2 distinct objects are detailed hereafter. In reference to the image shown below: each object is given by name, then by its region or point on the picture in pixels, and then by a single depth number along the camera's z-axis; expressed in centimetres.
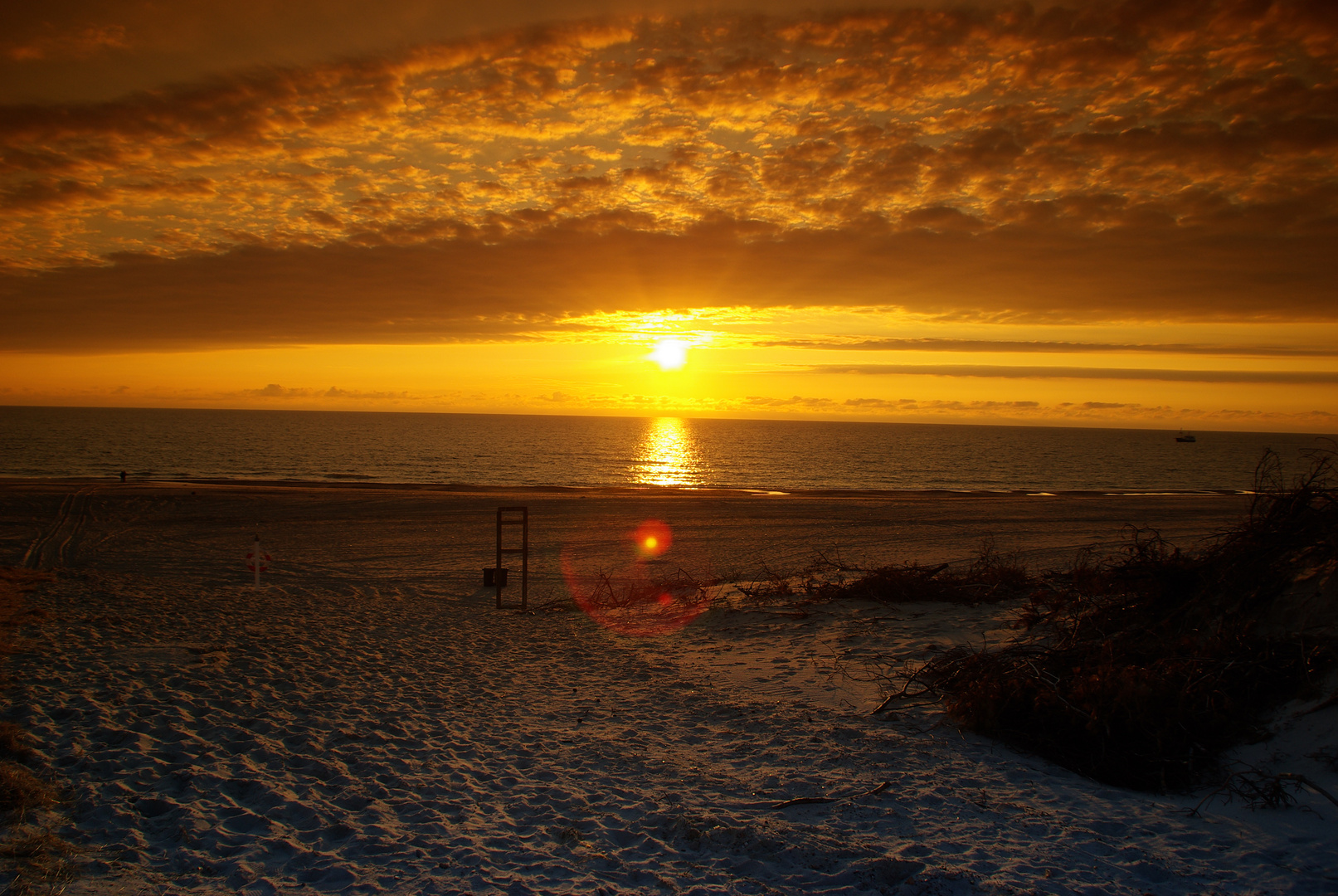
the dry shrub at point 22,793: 480
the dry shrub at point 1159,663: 529
